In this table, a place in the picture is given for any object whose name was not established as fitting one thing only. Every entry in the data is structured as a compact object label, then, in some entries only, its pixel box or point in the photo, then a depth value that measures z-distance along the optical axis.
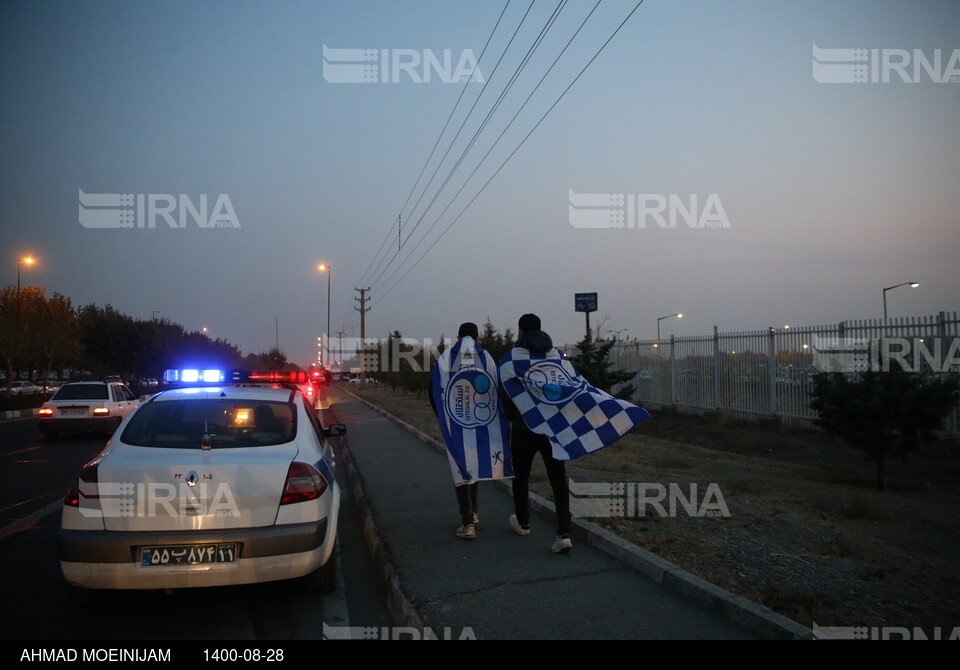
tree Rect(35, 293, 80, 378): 45.50
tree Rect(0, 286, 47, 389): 41.56
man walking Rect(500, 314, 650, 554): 5.57
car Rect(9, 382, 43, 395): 52.04
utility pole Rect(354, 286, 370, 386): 53.94
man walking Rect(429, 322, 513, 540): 5.99
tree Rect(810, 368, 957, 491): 8.77
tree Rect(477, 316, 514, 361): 21.48
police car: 4.06
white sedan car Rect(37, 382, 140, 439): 15.91
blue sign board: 16.92
